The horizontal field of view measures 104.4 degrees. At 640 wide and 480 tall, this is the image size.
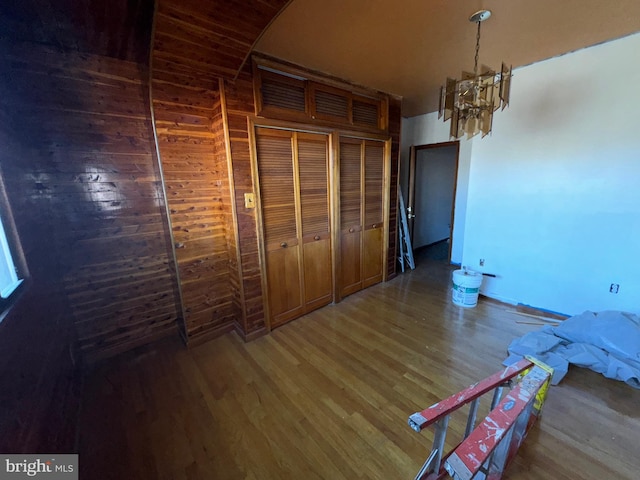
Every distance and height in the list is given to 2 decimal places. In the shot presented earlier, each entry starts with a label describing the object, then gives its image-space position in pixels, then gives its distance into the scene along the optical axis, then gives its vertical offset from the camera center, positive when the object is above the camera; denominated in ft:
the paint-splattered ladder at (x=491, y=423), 3.09 -3.45
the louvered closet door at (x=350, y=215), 9.77 -1.25
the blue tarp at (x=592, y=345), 6.09 -4.45
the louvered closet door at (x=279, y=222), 7.75 -1.15
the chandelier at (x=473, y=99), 5.23 +1.74
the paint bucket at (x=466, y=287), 9.51 -4.04
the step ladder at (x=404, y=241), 13.75 -3.19
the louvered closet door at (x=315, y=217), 8.66 -1.13
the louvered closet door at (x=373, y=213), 10.61 -1.29
